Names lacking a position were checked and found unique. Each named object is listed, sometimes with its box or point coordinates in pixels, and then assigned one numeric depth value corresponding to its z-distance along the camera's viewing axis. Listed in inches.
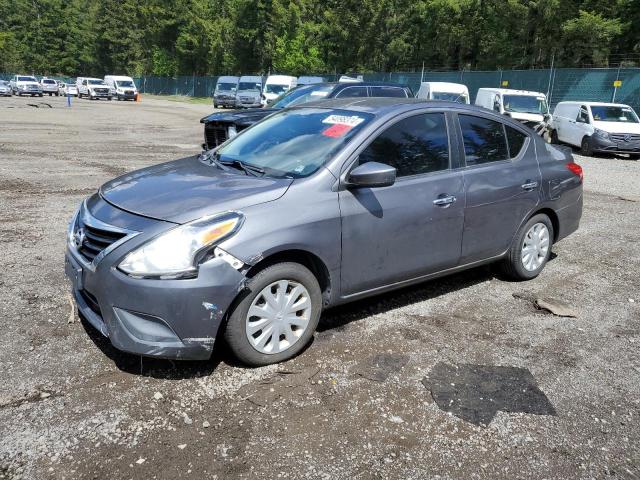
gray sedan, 124.6
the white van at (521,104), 751.1
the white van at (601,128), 655.1
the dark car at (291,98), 406.0
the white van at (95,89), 2041.1
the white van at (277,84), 1325.0
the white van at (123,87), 2059.5
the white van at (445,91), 897.5
